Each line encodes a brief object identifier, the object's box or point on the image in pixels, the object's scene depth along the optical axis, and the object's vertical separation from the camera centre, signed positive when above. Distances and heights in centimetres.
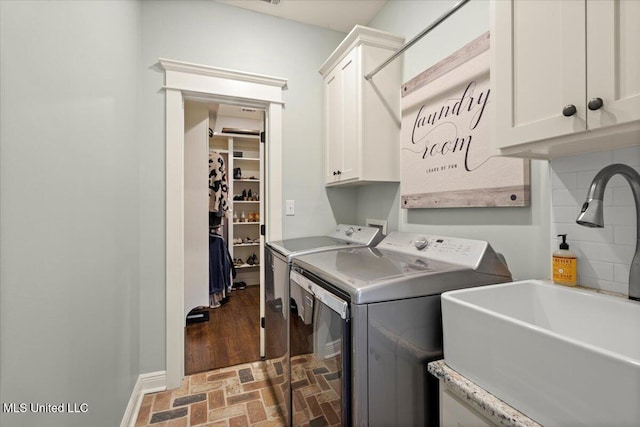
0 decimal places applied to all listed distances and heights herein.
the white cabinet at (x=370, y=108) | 197 +73
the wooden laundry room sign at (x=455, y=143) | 137 +40
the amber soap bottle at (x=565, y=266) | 105 -19
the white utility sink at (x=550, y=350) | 55 -33
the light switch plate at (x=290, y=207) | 246 +6
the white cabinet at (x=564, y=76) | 70 +38
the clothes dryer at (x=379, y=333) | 99 -43
